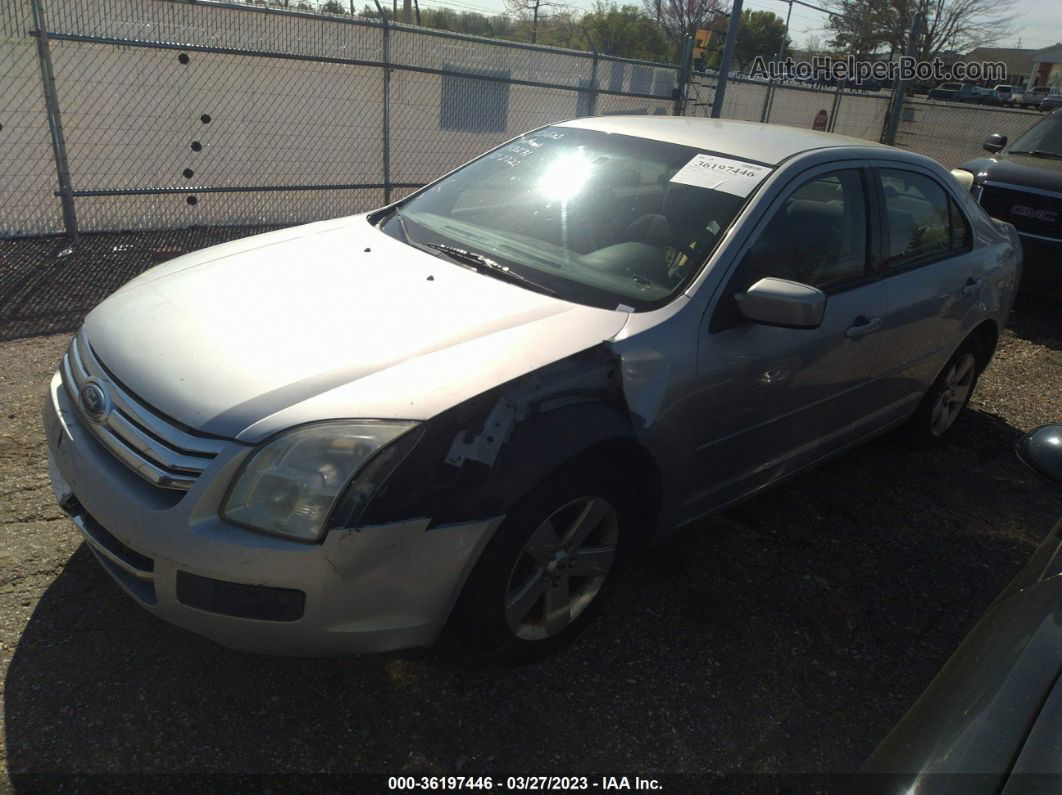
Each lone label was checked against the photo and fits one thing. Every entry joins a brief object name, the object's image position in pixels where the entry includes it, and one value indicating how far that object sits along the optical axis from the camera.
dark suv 7.74
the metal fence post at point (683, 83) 10.60
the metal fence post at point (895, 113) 14.73
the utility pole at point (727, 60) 9.76
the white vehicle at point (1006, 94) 34.91
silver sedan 2.14
